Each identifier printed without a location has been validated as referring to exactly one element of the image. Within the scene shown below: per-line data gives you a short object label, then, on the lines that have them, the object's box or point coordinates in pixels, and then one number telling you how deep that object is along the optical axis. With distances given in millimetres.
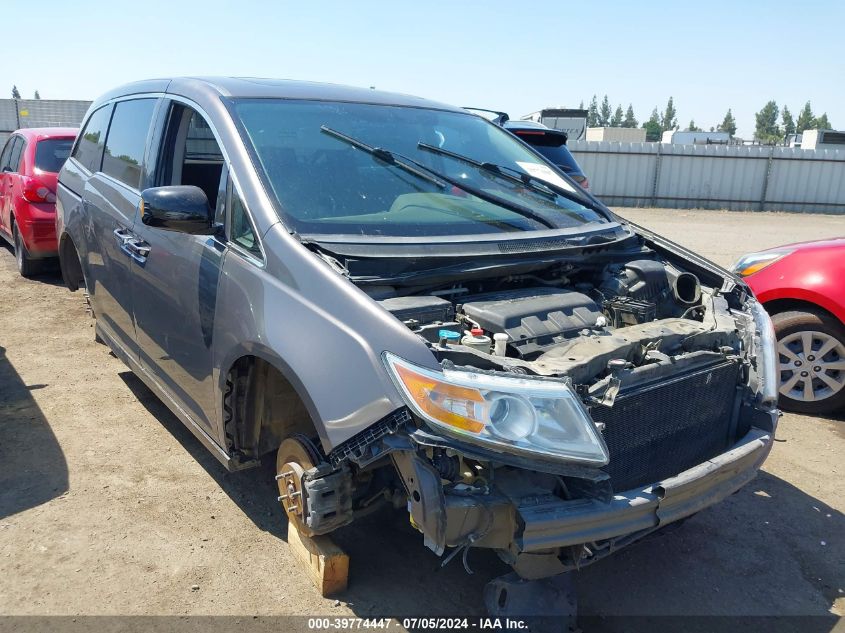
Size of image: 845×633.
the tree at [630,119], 129125
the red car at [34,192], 7512
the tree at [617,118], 126725
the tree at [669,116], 117781
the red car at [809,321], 4625
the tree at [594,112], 120000
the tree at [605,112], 130700
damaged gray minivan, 2094
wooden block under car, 2705
